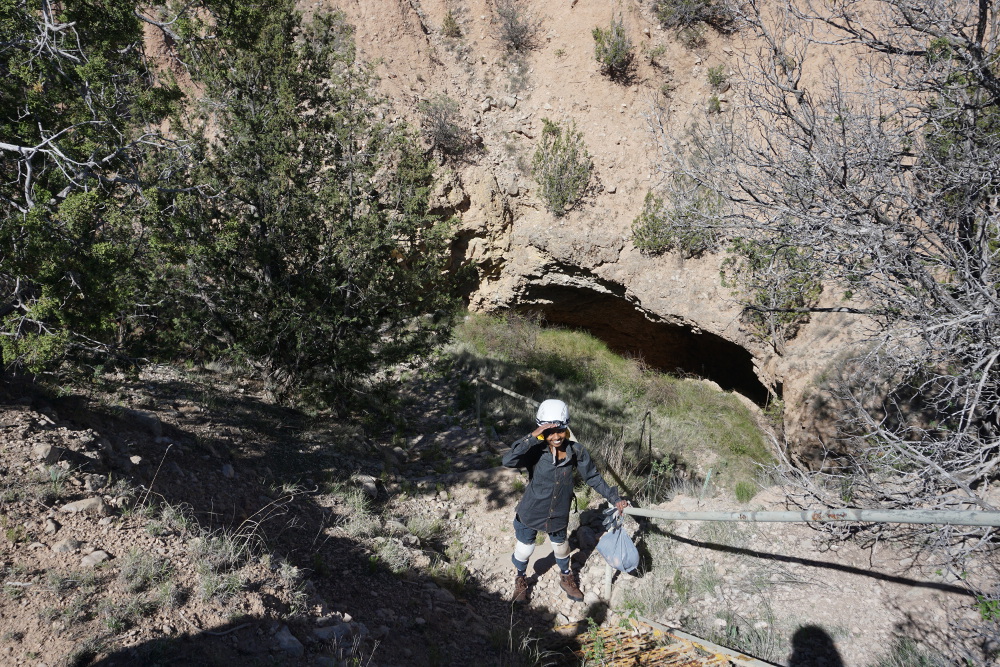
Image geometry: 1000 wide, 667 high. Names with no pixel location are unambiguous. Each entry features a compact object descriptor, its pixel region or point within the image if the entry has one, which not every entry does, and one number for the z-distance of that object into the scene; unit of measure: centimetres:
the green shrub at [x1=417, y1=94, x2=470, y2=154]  1166
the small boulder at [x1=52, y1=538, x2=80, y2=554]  316
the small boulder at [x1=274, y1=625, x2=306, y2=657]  299
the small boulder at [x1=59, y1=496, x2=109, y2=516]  344
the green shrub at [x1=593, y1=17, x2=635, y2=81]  1227
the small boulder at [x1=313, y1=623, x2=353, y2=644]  322
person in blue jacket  420
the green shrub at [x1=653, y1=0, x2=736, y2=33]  1244
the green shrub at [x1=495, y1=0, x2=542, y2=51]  1284
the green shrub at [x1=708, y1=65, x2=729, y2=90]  1214
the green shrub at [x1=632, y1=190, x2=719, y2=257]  1079
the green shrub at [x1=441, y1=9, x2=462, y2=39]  1288
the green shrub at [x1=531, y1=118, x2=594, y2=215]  1170
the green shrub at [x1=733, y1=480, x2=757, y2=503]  614
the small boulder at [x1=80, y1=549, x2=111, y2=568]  313
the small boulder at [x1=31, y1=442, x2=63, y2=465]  368
